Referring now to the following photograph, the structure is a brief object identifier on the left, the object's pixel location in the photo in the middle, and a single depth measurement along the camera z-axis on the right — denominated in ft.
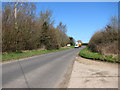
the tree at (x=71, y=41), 312.95
